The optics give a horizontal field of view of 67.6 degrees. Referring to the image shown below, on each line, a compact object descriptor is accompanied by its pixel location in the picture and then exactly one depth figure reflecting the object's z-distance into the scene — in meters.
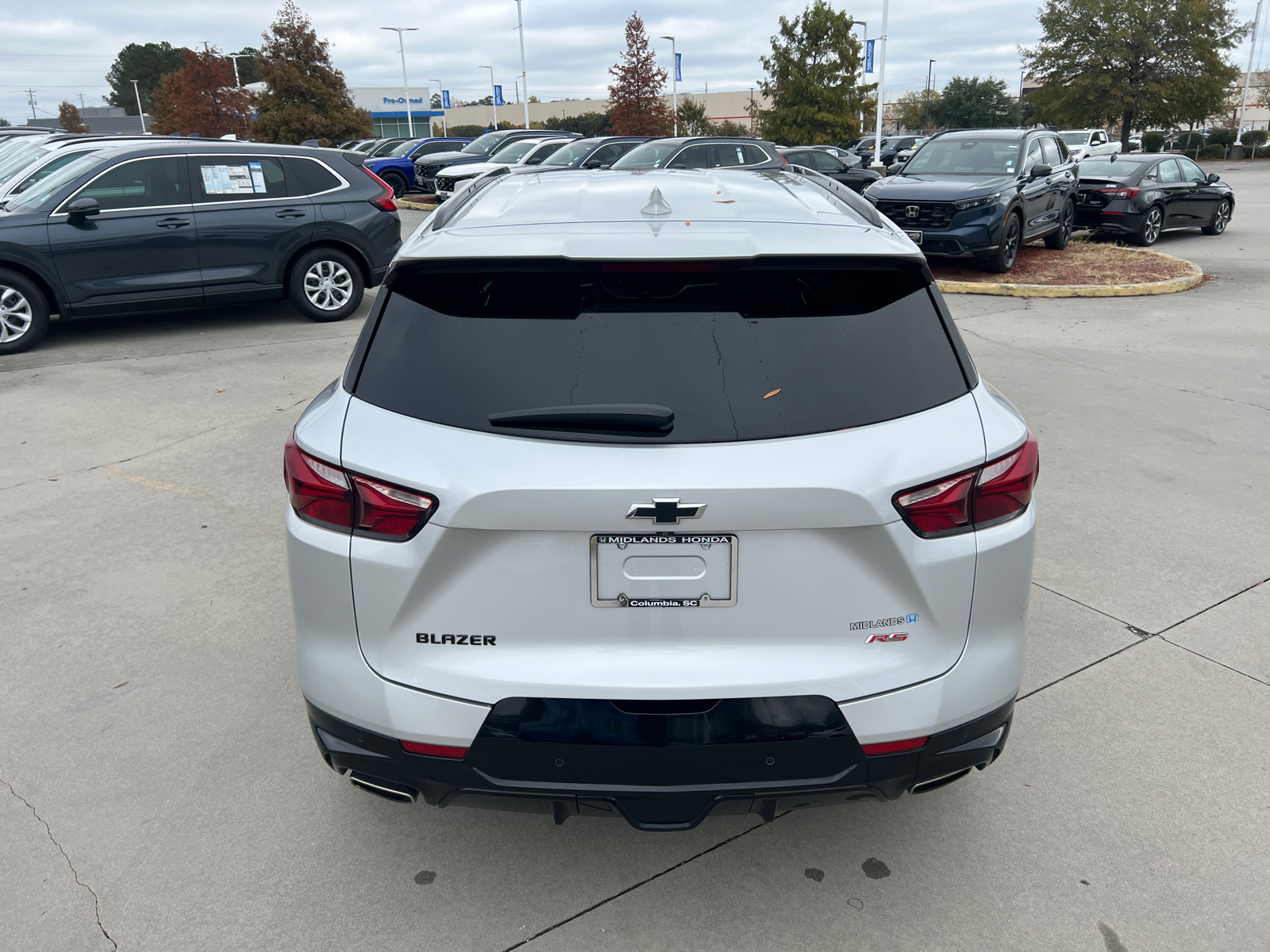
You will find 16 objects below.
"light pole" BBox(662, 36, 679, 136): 47.05
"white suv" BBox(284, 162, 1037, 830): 2.09
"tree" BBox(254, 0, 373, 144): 38.09
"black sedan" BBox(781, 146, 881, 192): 19.00
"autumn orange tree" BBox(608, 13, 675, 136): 43.03
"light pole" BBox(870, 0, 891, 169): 30.55
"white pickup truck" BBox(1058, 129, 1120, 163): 34.97
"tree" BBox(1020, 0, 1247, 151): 41.00
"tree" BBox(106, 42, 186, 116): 133.12
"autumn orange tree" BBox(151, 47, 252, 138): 44.34
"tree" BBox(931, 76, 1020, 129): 74.62
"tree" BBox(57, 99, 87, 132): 93.69
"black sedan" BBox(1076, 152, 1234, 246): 16.12
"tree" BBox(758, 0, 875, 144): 40.44
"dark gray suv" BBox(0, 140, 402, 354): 8.86
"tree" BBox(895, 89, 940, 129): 79.56
